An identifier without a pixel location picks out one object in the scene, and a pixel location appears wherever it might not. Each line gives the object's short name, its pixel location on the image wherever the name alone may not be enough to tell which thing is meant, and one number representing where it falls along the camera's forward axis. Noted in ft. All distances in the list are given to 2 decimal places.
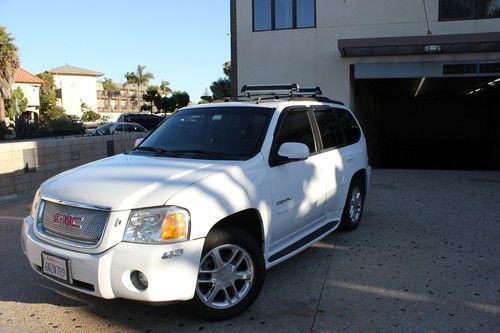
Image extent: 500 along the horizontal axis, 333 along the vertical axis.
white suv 11.34
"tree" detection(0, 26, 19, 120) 135.23
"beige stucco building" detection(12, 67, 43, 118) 183.75
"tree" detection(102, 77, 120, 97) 310.33
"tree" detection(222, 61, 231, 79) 188.22
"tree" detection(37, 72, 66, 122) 191.21
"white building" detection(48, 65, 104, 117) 245.45
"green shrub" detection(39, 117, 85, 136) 122.21
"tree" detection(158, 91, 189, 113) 186.09
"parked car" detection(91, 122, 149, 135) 88.34
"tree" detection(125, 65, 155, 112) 332.39
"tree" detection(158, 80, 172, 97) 292.81
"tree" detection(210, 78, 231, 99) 130.04
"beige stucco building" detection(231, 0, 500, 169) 46.03
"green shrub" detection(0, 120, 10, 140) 110.42
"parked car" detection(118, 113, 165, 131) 104.73
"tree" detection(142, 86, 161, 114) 194.09
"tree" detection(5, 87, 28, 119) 157.36
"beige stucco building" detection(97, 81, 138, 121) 281.54
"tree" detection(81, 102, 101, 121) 210.18
